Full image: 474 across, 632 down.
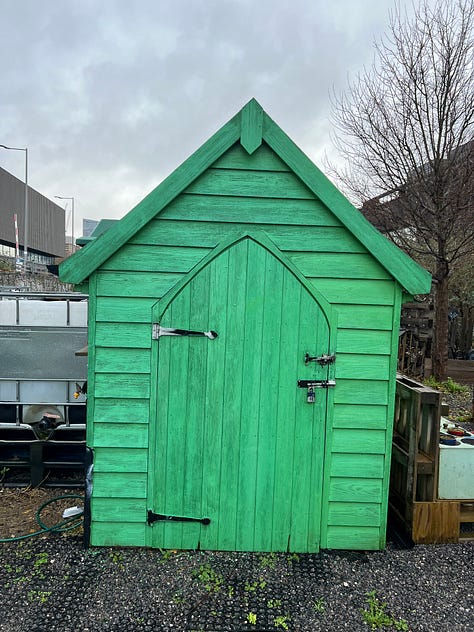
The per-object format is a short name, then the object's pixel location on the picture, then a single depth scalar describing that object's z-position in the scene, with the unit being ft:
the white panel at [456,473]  10.86
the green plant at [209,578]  9.00
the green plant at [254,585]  8.97
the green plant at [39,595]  8.57
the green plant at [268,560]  9.77
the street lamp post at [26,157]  67.90
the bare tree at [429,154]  27.66
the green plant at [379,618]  8.07
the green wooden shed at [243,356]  9.61
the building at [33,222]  110.63
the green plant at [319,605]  8.44
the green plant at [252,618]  8.07
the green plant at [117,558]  9.66
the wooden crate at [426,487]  10.66
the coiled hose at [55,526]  10.82
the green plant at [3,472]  14.40
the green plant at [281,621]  8.00
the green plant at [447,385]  28.35
